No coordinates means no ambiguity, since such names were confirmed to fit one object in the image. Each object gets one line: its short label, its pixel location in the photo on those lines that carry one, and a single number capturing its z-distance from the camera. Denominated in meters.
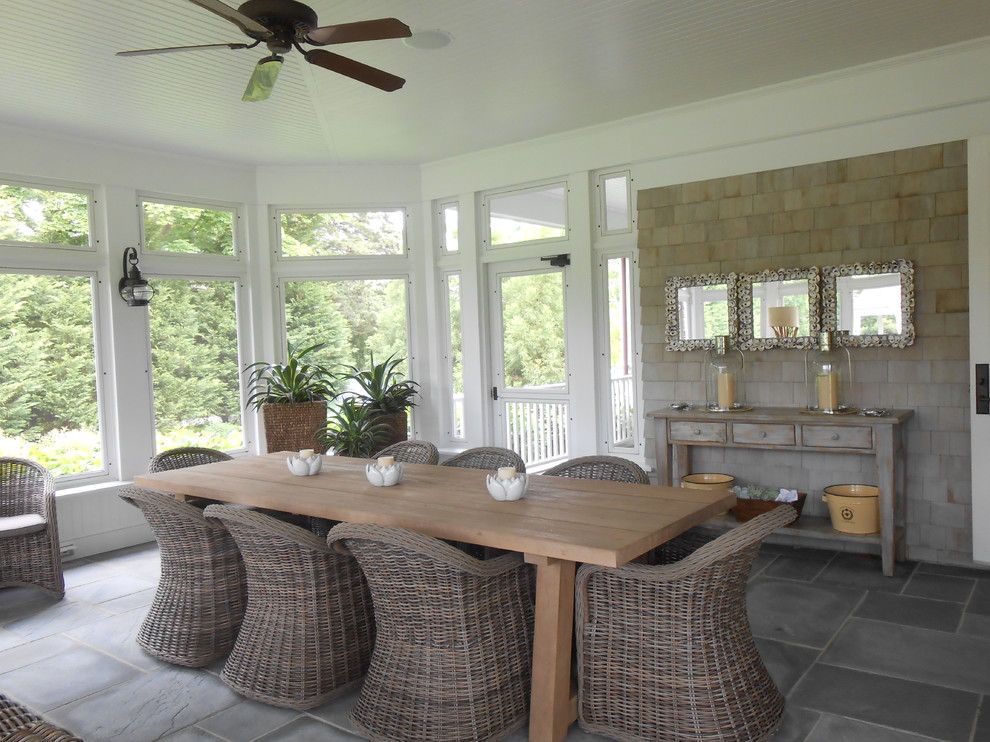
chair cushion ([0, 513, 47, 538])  4.21
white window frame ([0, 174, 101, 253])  5.04
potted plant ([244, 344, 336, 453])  5.79
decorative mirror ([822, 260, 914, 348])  4.36
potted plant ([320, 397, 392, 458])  5.80
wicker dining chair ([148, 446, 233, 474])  4.20
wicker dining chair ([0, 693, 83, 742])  1.39
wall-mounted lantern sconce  5.38
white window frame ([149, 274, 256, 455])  6.26
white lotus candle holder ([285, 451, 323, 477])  3.71
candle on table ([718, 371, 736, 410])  4.80
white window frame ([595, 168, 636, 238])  5.54
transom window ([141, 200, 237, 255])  5.76
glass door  5.93
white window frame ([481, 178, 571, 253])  5.73
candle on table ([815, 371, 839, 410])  4.44
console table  4.11
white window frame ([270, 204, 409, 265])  6.41
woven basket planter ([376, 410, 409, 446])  6.07
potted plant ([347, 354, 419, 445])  6.12
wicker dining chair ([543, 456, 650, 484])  3.42
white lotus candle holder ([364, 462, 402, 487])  3.37
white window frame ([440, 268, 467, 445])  6.46
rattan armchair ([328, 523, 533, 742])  2.49
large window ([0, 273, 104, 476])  5.04
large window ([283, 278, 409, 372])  6.47
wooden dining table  2.44
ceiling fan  2.64
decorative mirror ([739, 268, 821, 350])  4.66
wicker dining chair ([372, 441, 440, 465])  4.14
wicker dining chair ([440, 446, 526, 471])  3.92
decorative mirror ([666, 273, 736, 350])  4.97
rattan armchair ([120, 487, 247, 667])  3.29
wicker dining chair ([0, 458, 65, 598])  4.24
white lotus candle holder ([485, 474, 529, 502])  2.97
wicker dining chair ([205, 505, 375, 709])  2.88
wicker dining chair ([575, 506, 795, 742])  2.39
